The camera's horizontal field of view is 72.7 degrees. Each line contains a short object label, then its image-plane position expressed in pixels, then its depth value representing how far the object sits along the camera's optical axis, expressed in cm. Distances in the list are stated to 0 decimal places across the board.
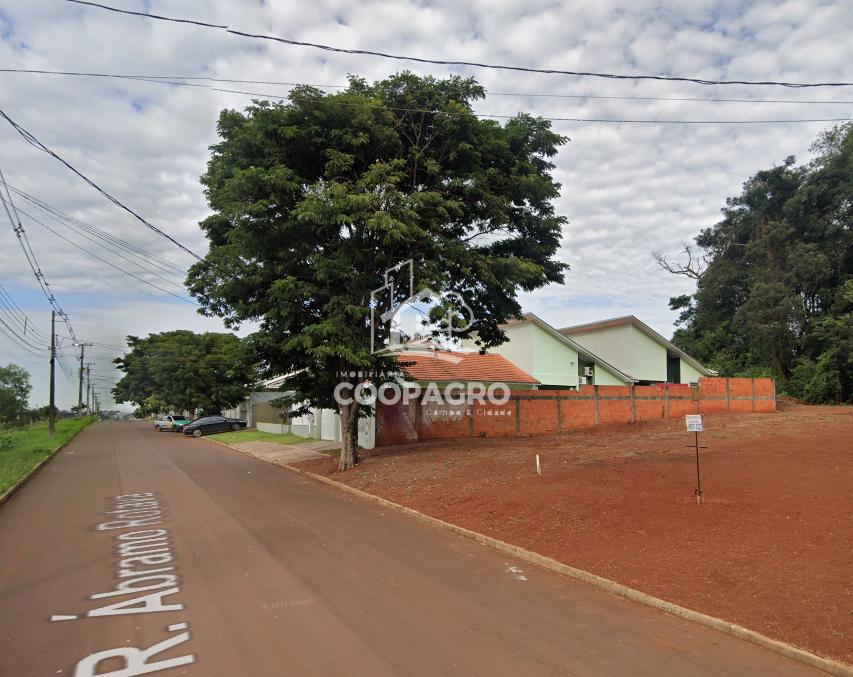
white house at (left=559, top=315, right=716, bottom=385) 3612
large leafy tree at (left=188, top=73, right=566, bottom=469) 1353
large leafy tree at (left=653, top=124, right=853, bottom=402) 3272
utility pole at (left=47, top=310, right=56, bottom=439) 3362
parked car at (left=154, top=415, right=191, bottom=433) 4473
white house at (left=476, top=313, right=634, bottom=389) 3161
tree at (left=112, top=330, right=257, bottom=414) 4403
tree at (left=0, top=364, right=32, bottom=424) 8062
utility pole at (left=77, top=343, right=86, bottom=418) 7738
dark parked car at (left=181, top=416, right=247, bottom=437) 3931
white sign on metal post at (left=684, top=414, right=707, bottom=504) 855
